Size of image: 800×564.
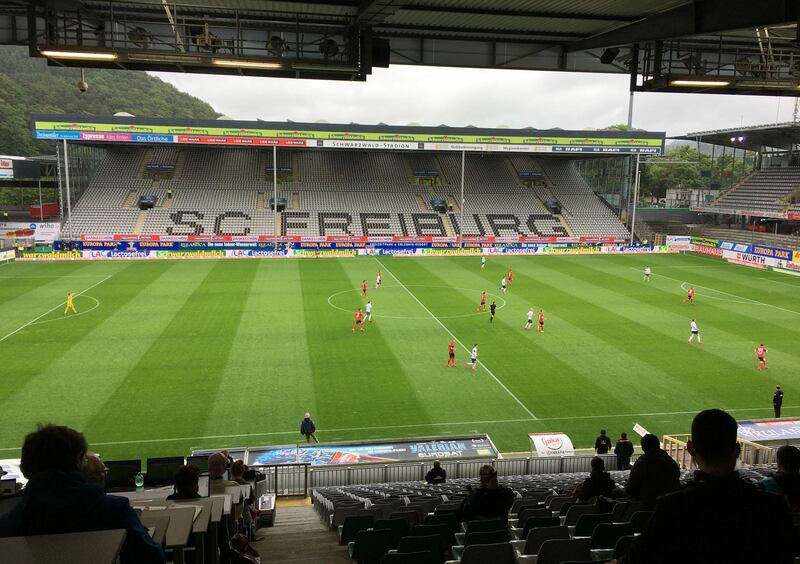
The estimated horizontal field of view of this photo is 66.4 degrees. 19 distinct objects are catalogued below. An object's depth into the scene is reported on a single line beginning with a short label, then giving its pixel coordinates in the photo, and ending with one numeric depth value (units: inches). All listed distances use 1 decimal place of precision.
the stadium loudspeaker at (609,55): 513.3
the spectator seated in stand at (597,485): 302.5
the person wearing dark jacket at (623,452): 547.2
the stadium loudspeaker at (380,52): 477.4
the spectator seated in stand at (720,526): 98.7
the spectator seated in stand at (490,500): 243.5
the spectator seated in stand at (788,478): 199.8
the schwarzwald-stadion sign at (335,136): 2165.4
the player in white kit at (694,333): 1043.3
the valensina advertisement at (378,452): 576.1
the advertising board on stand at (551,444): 621.0
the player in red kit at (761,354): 903.1
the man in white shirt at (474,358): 900.0
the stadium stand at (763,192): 2445.9
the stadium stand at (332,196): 2364.7
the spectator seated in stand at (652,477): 215.8
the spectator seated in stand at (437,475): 485.1
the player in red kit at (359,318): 1103.5
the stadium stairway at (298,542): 293.3
